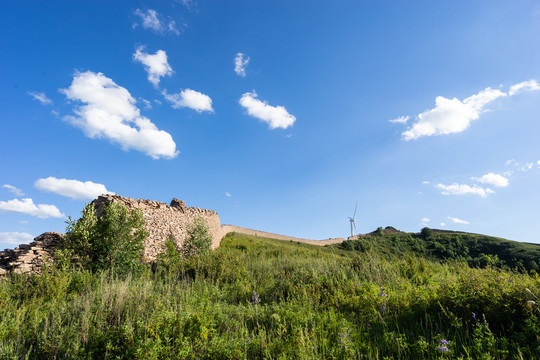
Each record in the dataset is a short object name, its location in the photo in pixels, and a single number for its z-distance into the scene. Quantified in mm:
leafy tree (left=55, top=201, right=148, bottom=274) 9445
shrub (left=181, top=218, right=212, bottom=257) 15833
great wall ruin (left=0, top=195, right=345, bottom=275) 9159
